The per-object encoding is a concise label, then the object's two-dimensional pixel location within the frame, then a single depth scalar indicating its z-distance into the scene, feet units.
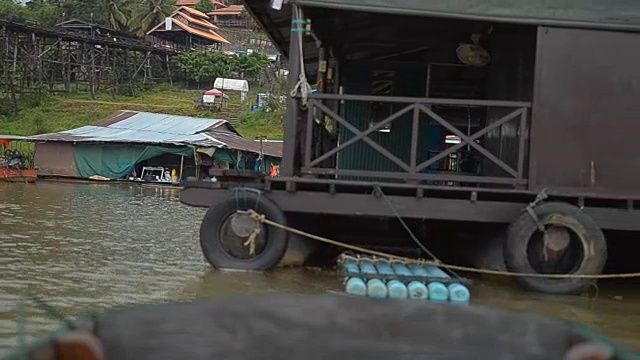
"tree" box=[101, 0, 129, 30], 186.09
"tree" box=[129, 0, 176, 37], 186.29
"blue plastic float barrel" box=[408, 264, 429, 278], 21.19
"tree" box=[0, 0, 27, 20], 165.32
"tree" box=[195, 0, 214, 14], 225.76
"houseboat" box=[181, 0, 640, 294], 22.59
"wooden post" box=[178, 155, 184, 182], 94.99
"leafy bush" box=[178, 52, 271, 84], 154.61
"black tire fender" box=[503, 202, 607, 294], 21.91
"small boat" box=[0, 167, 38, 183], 83.89
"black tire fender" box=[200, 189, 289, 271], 23.30
